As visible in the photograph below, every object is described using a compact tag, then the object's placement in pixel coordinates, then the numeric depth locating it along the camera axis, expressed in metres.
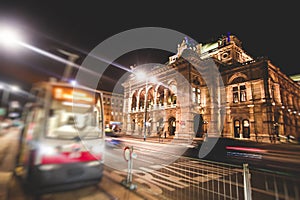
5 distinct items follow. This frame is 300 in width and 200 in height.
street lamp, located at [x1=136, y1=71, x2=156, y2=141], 36.19
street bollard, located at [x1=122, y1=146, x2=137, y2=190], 5.28
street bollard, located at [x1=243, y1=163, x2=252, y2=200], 3.92
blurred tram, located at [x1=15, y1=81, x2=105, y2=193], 4.11
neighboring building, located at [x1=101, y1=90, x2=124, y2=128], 74.79
